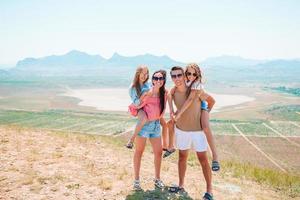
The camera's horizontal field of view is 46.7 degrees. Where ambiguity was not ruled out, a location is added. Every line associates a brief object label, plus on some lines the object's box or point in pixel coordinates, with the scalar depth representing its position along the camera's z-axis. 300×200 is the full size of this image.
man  6.02
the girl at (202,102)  5.93
